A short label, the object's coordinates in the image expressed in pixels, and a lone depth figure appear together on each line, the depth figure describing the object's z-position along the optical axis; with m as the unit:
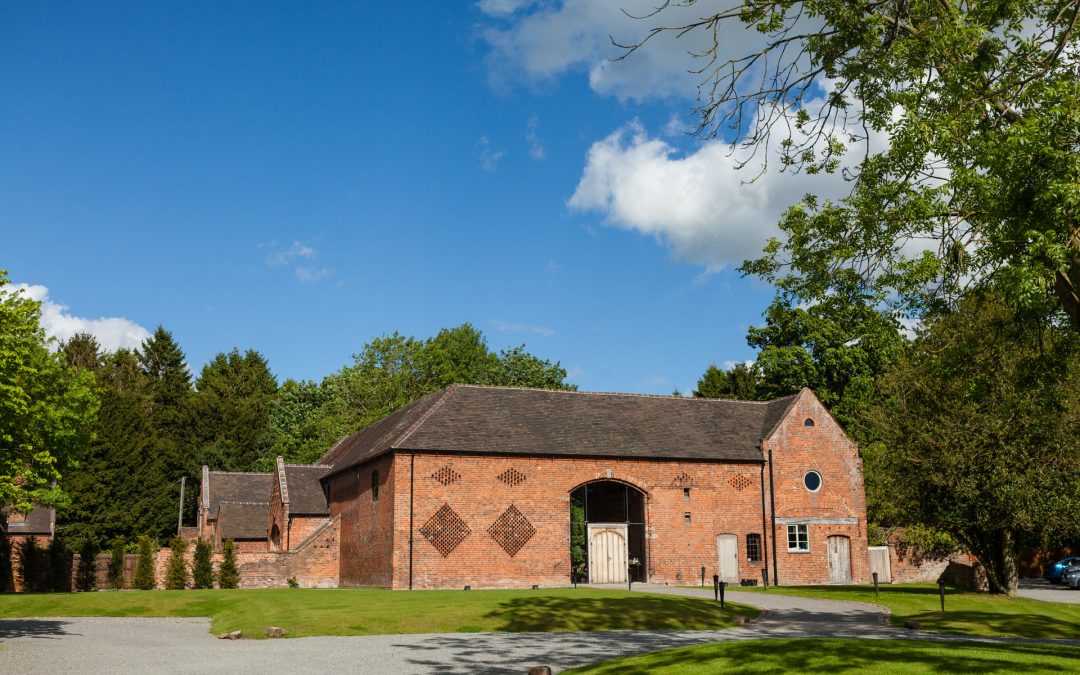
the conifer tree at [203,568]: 39.91
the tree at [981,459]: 27.48
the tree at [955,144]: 13.08
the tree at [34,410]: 21.06
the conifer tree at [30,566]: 43.19
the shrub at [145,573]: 40.66
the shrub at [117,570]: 42.41
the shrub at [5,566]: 42.31
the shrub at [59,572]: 43.41
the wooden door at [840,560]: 39.66
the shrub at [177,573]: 40.03
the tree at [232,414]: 68.69
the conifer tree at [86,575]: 42.75
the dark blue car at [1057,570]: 40.40
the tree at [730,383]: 68.75
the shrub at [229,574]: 39.44
